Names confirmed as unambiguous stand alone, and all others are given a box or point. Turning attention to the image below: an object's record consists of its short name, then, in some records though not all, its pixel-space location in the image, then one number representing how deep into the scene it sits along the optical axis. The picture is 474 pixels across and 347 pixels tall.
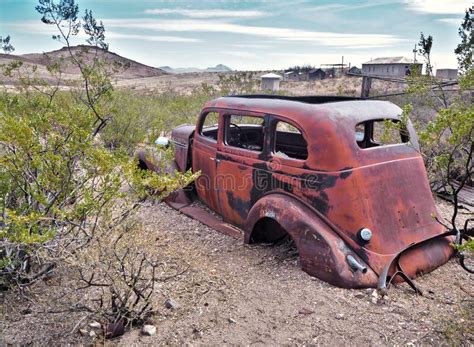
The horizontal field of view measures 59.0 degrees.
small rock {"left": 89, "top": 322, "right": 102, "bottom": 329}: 3.38
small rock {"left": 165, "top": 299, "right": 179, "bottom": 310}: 3.63
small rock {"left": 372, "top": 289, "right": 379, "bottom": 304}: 3.60
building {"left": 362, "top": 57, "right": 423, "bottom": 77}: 34.59
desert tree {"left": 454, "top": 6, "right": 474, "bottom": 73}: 5.80
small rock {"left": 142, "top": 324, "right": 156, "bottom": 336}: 3.29
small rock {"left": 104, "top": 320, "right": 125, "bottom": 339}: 3.28
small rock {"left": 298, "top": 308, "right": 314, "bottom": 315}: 3.46
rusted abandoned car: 3.84
